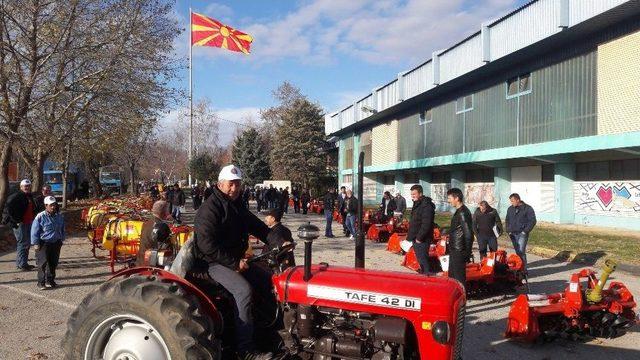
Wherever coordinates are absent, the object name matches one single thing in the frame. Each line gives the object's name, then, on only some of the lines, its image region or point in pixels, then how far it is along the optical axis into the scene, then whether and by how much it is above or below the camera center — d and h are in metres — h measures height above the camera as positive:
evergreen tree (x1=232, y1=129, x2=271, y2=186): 57.31 +3.61
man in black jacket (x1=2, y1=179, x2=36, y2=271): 10.27 -0.61
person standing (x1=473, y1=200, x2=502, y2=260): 11.16 -0.81
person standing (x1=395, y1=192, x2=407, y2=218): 18.89 -0.51
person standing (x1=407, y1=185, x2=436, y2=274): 8.51 -0.59
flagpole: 40.95 +3.31
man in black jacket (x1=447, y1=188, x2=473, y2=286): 7.54 -0.71
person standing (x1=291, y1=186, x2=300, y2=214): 31.12 -0.68
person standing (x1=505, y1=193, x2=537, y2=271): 10.44 -0.65
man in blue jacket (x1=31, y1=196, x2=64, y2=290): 8.66 -0.96
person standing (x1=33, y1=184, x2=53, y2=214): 10.89 -0.30
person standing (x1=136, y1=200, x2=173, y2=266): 7.42 -0.63
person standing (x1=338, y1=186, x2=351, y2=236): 17.81 -0.75
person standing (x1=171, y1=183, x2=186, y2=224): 20.27 -0.47
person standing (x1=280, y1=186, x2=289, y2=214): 25.79 -0.47
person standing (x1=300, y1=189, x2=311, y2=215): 29.52 -0.64
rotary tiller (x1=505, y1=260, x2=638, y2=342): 5.95 -1.44
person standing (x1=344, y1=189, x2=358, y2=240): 16.23 -0.68
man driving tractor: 3.86 -0.47
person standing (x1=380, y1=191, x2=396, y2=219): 18.83 -0.55
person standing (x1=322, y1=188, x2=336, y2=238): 17.39 -0.57
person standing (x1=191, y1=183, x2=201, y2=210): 27.92 -0.47
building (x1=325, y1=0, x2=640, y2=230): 18.19 +3.52
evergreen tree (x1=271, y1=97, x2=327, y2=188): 48.81 +4.21
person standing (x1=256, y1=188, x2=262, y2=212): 31.06 -0.51
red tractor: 3.69 -0.94
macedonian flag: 29.36 +8.82
